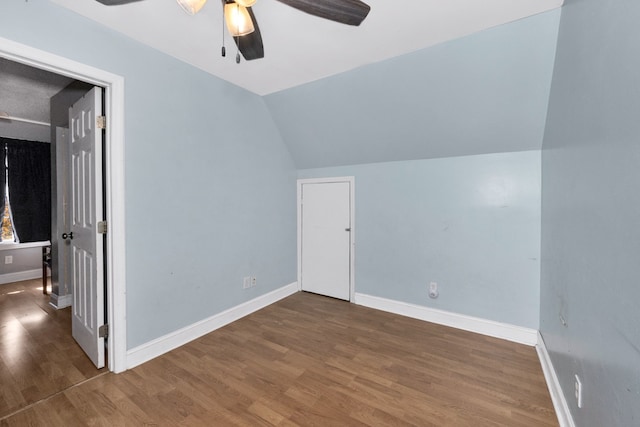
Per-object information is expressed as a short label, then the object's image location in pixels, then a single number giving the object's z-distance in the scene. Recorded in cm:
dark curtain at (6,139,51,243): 390
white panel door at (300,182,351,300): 334
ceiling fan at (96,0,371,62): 110
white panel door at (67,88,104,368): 188
